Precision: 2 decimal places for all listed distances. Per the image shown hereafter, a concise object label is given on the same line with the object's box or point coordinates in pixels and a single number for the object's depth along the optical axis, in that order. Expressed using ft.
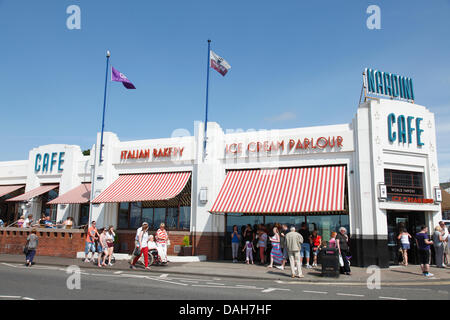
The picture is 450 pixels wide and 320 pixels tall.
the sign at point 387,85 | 57.47
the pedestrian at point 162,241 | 52.54
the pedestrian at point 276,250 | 51.55
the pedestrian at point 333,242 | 45.83
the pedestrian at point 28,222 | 71.26
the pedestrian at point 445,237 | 53.08
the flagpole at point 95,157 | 68.00
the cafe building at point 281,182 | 53.42
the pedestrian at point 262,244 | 55.26
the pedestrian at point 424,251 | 43.19
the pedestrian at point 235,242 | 57.52
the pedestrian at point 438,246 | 52.08
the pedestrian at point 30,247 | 50.63
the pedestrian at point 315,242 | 52.28
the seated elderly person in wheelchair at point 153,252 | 51.49
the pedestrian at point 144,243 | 47.55
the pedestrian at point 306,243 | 51.72
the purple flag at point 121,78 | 66.08
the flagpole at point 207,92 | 62.54
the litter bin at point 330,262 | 42.63
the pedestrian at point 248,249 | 55.77
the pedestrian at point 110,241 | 51.01
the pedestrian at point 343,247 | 44.68
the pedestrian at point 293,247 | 42.83
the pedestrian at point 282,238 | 52.37
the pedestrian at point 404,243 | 54.24
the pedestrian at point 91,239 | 54.39
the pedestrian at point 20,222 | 71.82
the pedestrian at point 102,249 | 50.96
